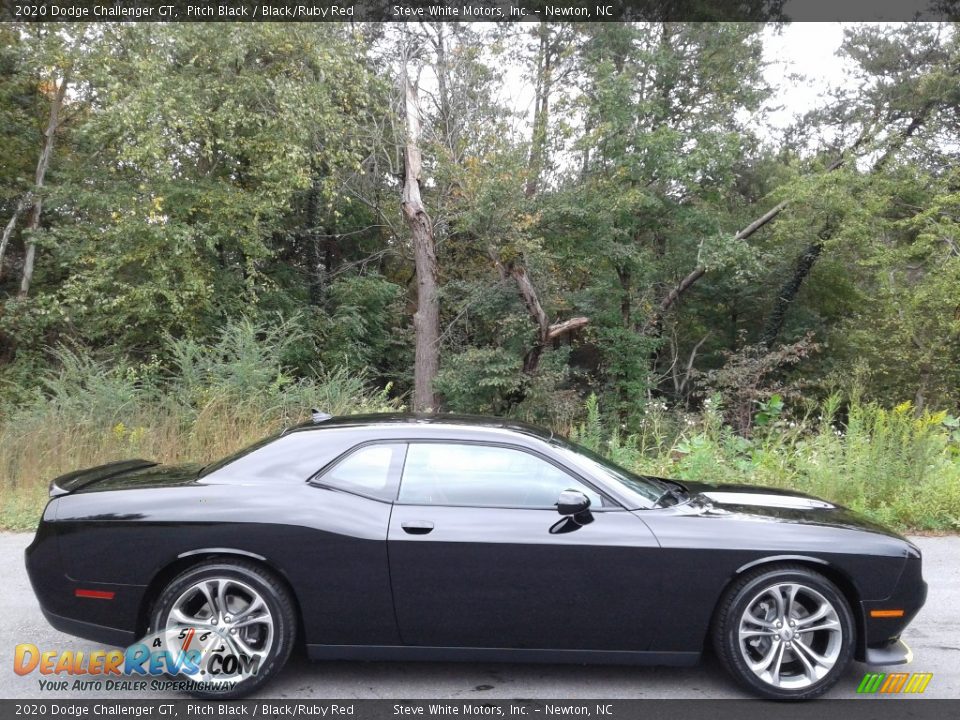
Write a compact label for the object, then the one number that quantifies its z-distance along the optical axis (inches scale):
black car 144.3
